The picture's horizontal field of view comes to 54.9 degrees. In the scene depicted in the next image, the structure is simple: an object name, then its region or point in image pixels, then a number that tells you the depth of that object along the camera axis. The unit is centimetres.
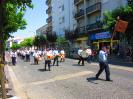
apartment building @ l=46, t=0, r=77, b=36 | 2648
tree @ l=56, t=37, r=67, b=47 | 2665
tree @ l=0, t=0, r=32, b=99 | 318
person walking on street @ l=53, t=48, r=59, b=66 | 1117
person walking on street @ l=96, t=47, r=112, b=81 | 604
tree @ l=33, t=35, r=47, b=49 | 3641
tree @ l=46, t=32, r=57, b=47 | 3099
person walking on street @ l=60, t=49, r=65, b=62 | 1425
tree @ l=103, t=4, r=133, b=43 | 1306
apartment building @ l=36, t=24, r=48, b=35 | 4777
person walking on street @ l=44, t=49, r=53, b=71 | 920
